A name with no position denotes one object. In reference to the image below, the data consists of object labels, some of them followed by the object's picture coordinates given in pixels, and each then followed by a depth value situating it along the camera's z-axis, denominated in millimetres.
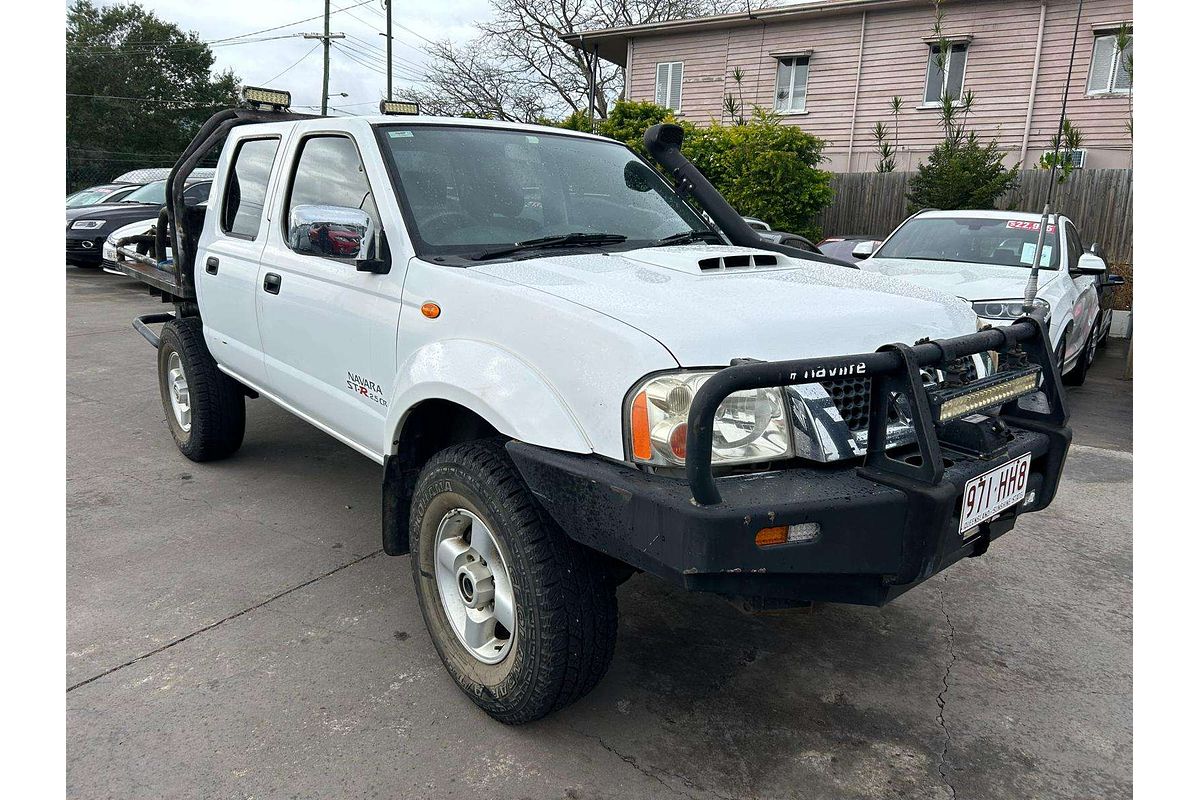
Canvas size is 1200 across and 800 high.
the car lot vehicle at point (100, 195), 15016
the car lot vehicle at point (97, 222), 13719
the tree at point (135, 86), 35438
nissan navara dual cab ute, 2113
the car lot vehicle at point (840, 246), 11750
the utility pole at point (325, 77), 30875
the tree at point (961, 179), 14000
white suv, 6418
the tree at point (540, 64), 30812
